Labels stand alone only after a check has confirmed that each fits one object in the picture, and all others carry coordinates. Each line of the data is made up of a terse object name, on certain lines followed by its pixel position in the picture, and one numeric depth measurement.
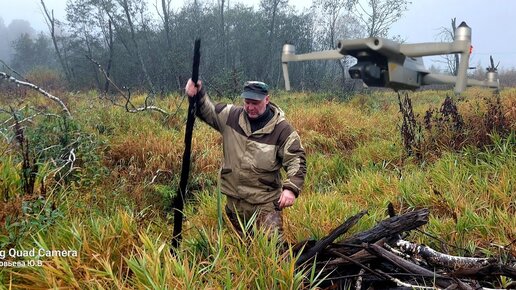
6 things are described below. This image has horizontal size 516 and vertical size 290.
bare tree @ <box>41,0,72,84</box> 30.17
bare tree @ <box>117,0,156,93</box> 26.46
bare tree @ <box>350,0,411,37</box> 29.05
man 3.44
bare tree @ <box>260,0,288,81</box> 35.47
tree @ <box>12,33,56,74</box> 49.75
